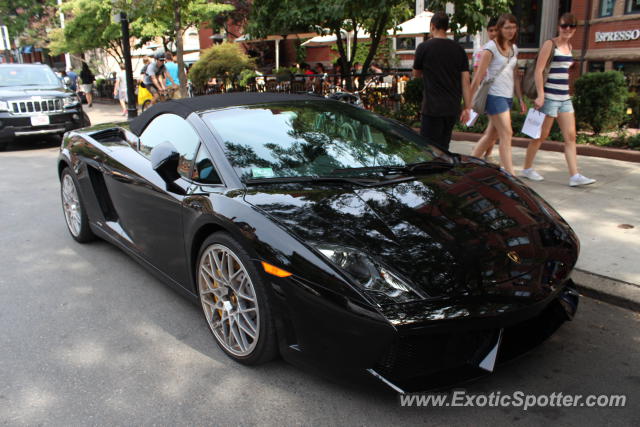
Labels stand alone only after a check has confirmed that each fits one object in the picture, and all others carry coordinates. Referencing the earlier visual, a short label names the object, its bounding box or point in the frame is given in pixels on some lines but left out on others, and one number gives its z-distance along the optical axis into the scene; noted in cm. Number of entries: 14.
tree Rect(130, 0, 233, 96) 1264
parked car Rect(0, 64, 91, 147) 1124
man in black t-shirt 601
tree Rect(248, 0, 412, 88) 925
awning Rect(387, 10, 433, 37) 1567
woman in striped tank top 630
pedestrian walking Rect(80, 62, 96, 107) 2259
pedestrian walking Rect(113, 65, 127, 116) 1783
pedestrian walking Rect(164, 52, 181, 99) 1515
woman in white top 627
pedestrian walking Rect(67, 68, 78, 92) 2248
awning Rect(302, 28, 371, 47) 2042
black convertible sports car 246
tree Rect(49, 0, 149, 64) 2156
